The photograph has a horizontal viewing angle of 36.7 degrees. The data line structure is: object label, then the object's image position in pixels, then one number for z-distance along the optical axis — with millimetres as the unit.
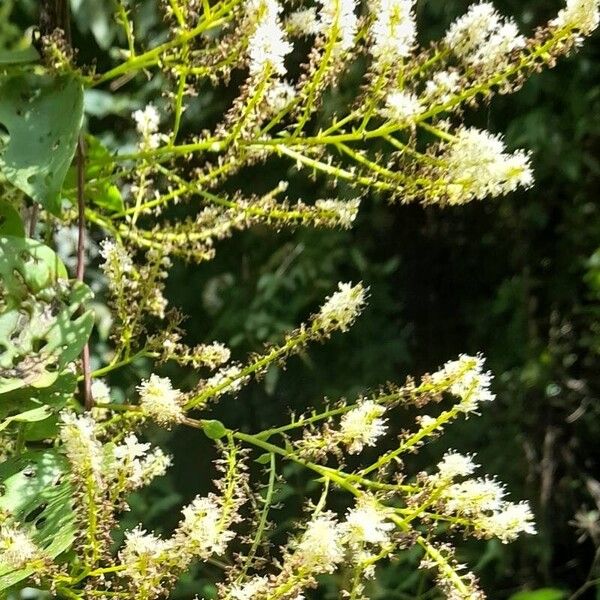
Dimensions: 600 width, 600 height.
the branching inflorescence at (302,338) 357
